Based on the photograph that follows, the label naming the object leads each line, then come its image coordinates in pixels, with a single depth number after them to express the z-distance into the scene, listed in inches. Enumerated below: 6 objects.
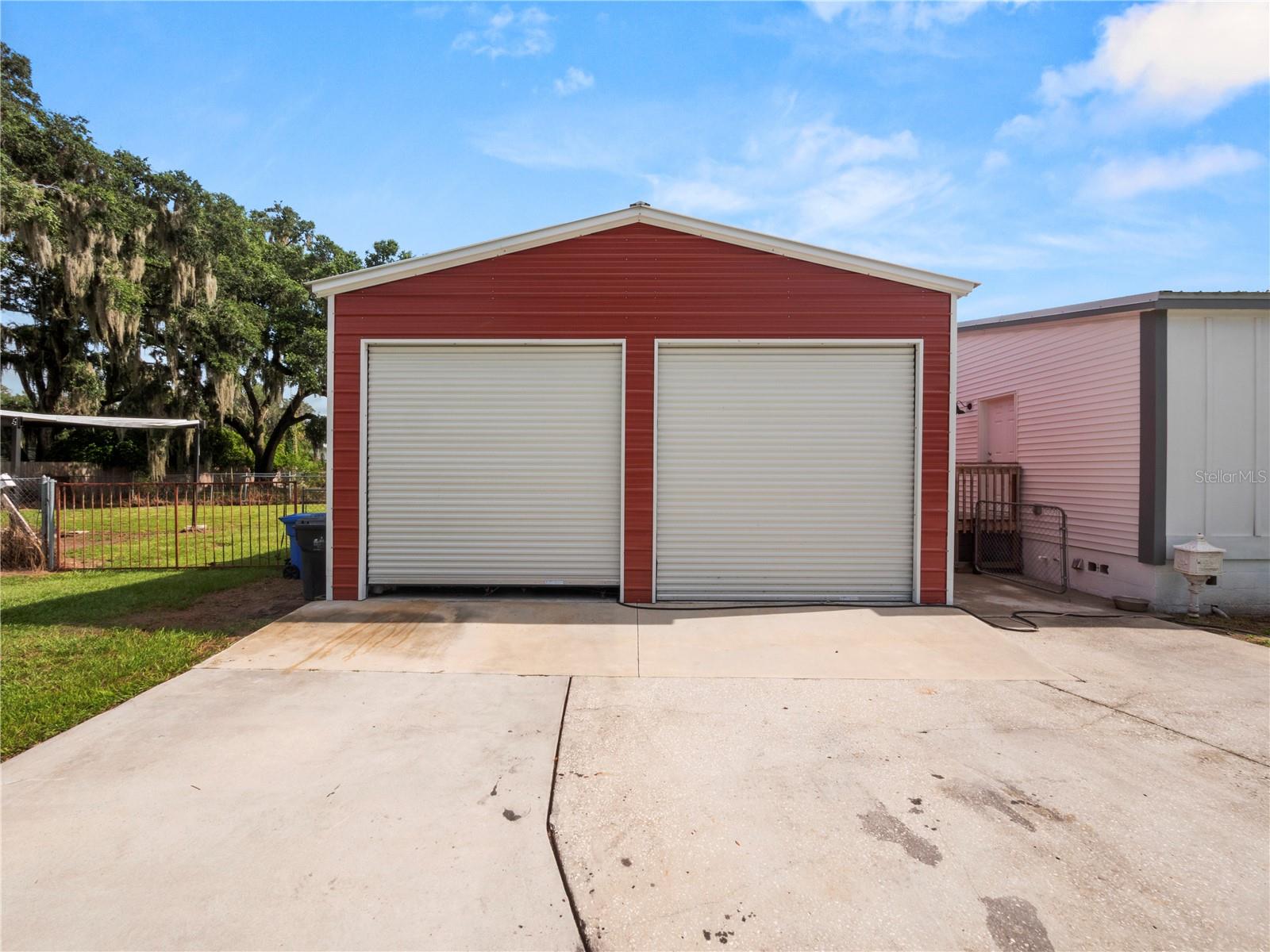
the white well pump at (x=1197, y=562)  242.2
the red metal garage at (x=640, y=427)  255.1
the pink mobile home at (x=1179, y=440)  263.7
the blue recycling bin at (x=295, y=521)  283.7
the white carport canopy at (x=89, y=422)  512.4
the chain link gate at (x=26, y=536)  336.2
